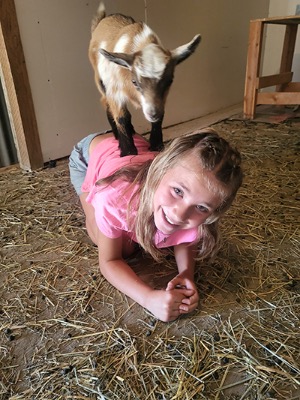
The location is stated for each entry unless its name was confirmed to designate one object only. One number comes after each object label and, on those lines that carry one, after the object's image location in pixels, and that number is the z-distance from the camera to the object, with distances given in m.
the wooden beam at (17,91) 2.25
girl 0.98
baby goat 1.35
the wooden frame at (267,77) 3.61
